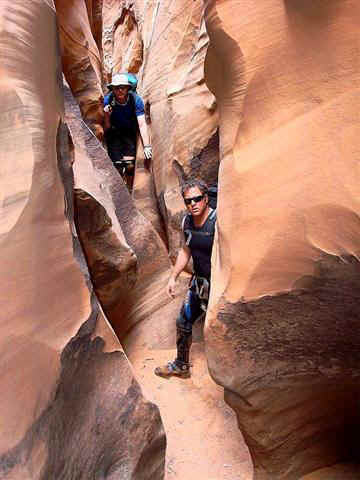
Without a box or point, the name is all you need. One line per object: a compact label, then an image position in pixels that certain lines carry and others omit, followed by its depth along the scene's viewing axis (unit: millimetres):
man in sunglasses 3098
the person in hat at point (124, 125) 4924
